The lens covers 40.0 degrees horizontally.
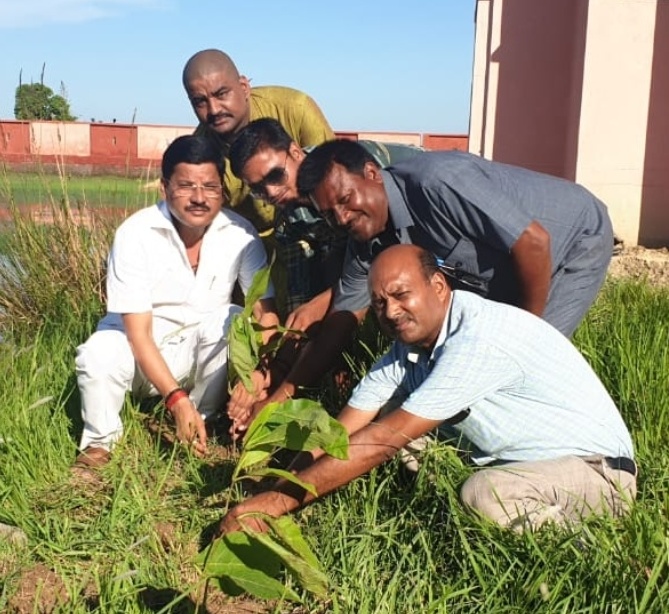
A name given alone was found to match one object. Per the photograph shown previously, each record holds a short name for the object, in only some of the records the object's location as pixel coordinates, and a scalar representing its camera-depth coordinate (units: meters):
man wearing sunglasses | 3.37
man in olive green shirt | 3.88
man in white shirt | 3.47
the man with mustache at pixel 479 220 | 2.94
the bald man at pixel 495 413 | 2.55
